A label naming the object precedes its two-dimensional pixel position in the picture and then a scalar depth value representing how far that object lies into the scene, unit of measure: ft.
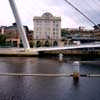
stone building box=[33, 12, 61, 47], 172.37
